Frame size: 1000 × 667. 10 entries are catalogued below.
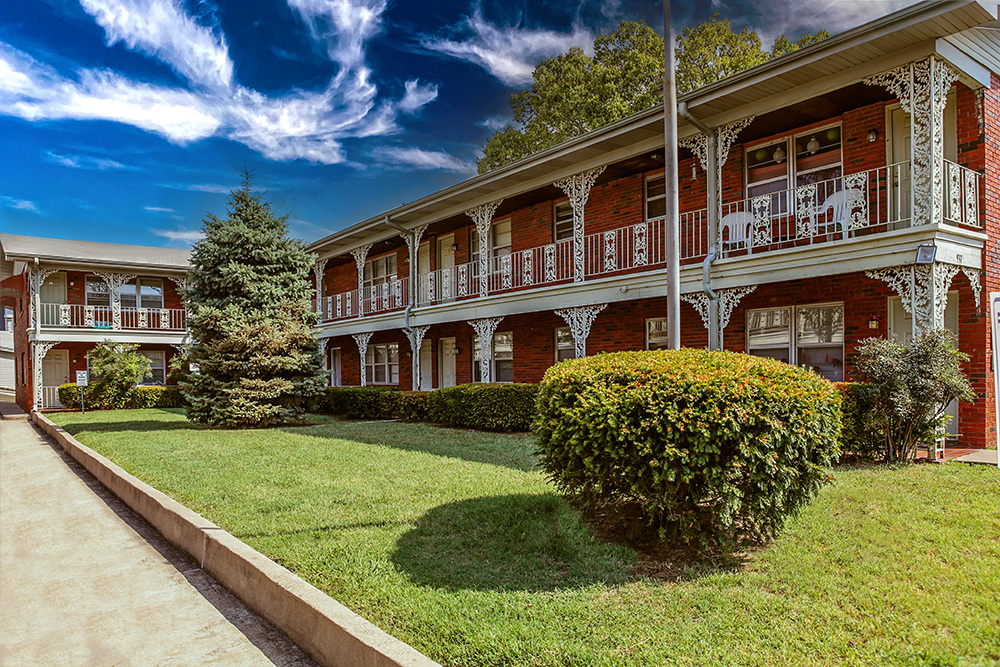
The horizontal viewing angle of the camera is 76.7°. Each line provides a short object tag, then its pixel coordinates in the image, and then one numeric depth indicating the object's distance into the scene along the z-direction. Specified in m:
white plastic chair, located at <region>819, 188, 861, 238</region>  10.12
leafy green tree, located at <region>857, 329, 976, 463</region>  7.85
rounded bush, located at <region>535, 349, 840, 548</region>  4.14
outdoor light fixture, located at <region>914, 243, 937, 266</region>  8.88
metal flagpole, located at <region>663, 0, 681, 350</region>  8.29
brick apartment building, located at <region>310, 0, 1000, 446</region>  9.33
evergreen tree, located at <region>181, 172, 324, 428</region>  15.13
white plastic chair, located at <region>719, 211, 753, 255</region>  11.58
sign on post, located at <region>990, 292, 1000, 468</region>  5.26
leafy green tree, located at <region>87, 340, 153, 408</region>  23.62
